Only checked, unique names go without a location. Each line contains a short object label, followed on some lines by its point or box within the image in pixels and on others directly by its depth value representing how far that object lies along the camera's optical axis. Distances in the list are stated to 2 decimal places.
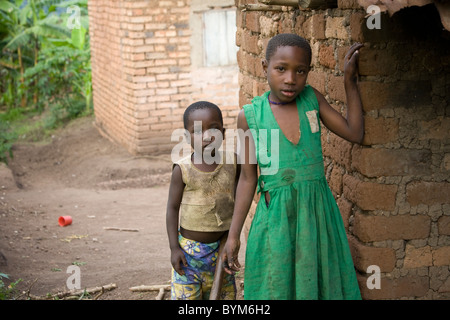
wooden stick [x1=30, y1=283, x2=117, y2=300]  4.32
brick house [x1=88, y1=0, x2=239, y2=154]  8.92
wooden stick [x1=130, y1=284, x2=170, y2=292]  4.37
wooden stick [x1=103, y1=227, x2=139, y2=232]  6.55
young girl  2.49
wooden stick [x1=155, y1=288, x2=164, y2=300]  4.18
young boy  2.99
